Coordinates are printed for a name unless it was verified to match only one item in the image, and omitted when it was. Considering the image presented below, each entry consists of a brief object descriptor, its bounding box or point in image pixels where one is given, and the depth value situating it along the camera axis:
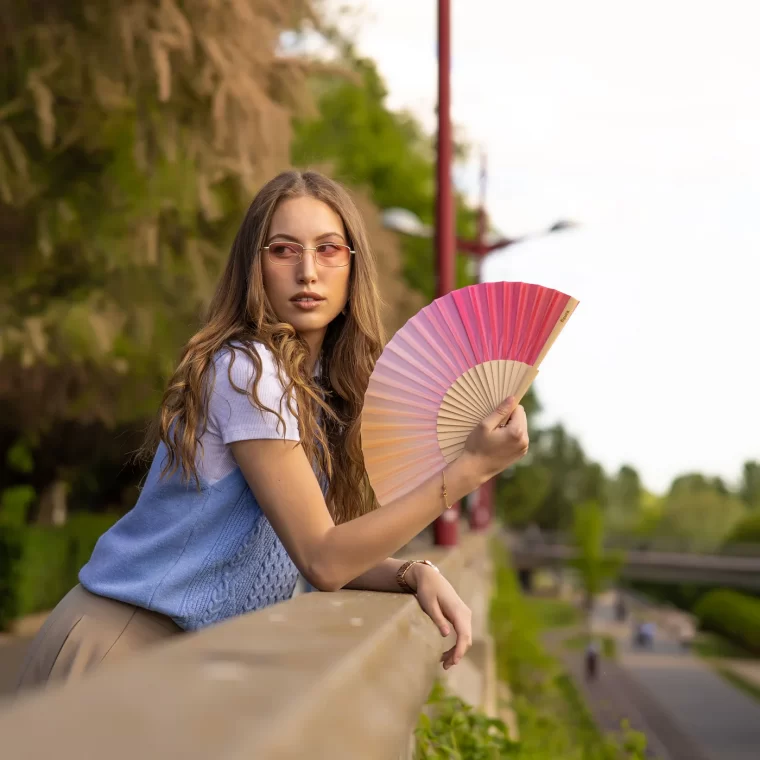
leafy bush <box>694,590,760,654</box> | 71.44
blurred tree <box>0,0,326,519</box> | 8.94
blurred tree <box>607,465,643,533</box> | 146.12
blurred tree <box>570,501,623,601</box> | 82.50
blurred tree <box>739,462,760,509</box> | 84.44
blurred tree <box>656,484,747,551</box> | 89.69
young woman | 2.46
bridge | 69.06
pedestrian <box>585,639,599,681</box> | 45.60
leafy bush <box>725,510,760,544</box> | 81.88
